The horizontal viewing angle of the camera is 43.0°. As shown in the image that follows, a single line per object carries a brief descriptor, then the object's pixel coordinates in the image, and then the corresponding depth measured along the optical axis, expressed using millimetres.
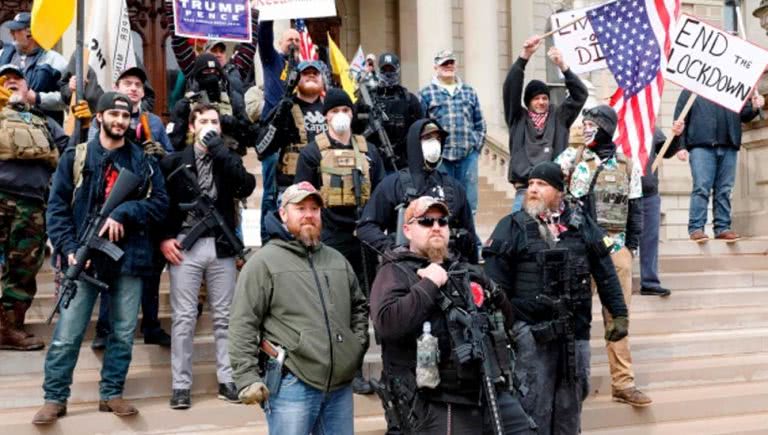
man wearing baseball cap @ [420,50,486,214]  9438
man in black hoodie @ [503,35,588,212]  8633
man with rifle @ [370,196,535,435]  4883
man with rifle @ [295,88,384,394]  7039
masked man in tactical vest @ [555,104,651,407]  7629
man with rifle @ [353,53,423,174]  8477
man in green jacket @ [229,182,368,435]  5191
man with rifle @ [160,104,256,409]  6820
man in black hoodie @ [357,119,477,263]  6621
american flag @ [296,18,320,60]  11852
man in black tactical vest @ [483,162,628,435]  6055
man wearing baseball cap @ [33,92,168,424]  6402
